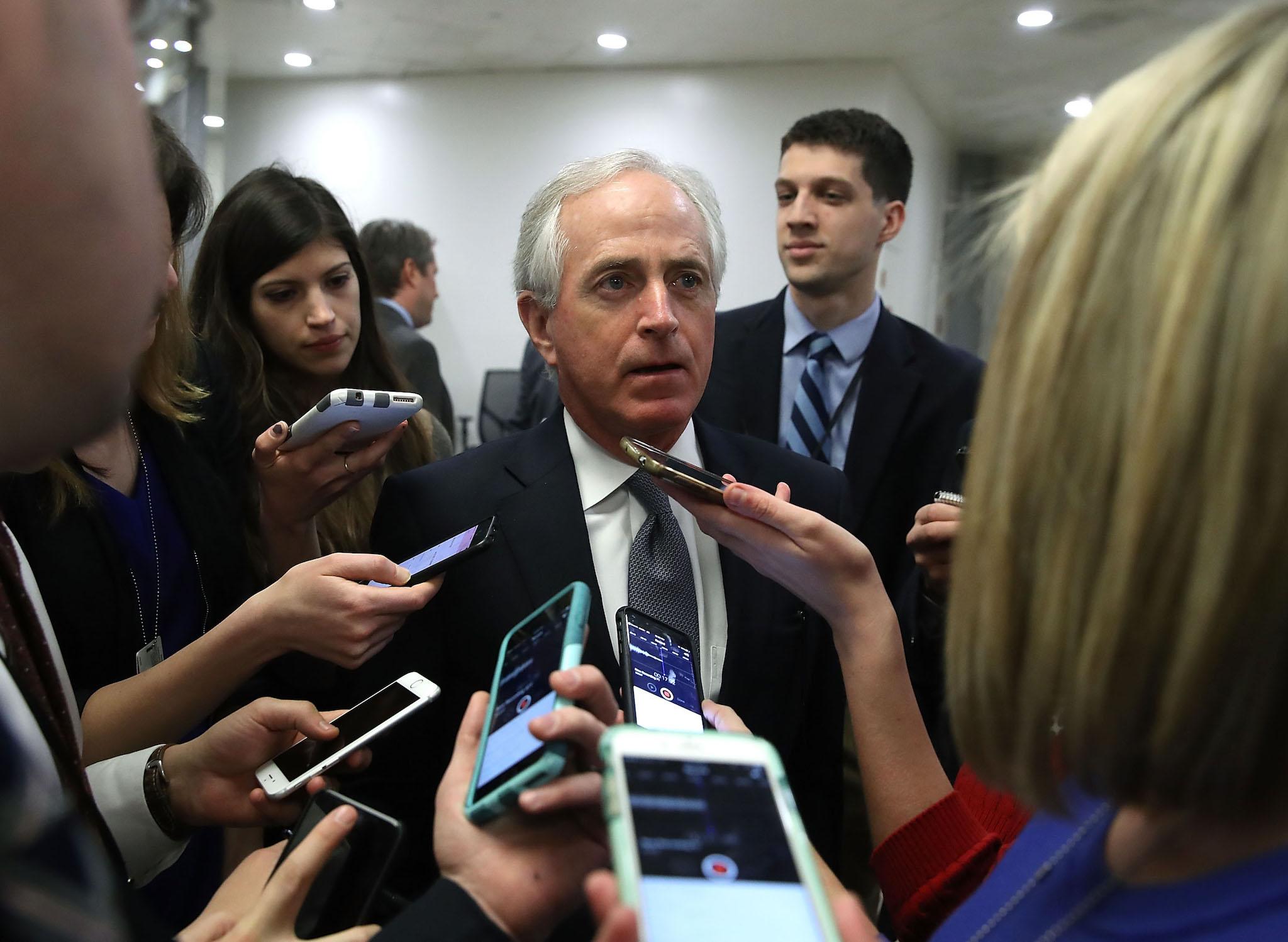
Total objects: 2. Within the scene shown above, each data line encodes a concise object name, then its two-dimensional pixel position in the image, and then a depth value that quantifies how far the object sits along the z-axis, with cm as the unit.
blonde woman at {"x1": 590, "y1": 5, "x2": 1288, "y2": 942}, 60
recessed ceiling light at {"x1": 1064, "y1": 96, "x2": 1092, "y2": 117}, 816
